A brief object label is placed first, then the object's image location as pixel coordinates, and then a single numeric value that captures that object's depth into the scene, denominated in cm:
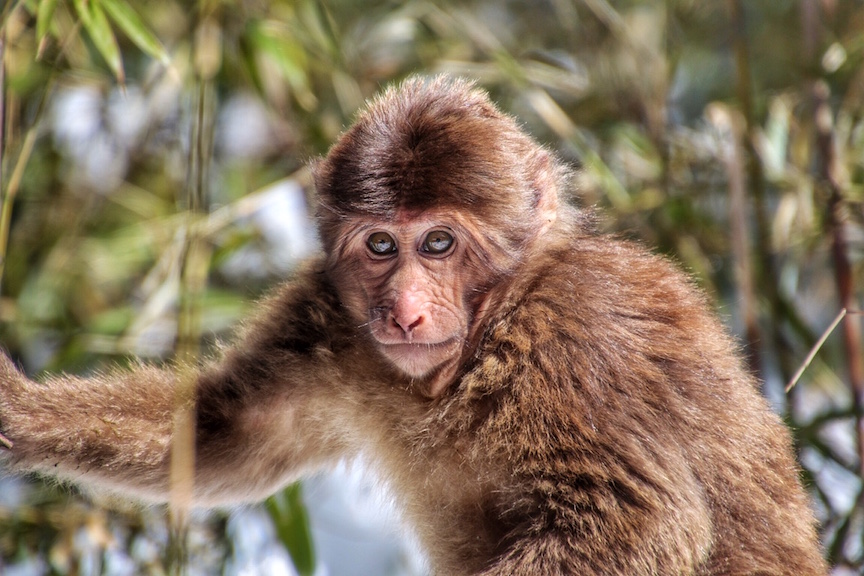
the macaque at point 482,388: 621
